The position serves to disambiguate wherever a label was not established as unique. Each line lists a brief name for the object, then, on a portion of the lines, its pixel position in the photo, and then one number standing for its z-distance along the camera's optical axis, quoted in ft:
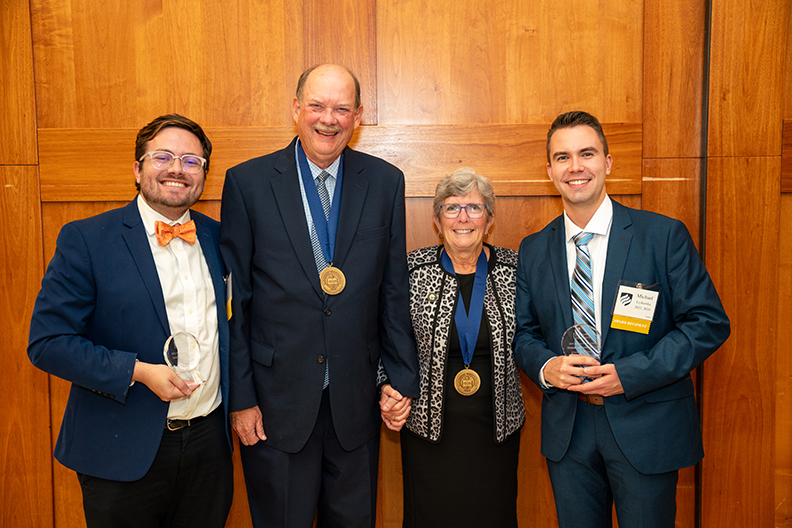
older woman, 6.85
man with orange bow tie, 5.37
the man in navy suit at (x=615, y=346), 5.75
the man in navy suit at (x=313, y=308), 6.16
